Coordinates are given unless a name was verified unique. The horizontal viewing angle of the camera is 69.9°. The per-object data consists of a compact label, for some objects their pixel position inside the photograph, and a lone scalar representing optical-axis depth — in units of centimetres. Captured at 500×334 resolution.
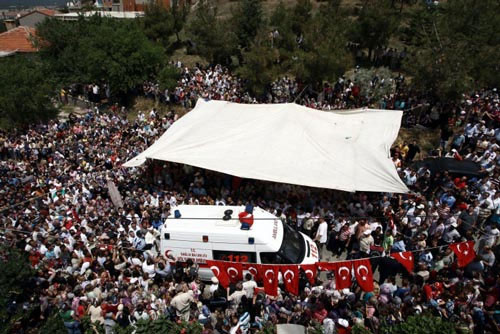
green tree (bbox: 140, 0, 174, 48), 3403
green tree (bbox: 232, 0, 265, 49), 3052
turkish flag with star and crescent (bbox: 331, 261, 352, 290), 853
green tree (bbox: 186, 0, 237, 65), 2762
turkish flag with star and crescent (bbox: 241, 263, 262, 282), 887
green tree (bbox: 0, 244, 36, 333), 841
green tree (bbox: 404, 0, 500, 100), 1585
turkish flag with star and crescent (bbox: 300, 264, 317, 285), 873
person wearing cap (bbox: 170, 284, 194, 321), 852
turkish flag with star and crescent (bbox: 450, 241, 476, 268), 855
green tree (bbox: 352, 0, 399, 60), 2527
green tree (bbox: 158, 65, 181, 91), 2566
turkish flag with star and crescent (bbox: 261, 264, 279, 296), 870
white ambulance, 954
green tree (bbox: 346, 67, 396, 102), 2020
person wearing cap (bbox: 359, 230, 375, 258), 1016
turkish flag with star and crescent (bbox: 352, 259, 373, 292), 842
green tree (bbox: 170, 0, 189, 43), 3528
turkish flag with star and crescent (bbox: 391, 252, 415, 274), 862
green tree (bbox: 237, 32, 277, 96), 2272
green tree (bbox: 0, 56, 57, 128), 2417
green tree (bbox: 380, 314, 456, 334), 670
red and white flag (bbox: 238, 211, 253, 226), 970
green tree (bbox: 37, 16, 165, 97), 2680
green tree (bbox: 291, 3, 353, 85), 2083
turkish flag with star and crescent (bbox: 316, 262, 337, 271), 860
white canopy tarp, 1179
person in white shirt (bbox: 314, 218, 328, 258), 1112
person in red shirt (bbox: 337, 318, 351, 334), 738
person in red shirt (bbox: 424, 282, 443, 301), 806
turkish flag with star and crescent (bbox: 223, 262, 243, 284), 899
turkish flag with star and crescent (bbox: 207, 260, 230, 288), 905
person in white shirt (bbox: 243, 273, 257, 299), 861
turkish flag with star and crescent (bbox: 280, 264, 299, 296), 871
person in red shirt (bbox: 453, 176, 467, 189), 1192
